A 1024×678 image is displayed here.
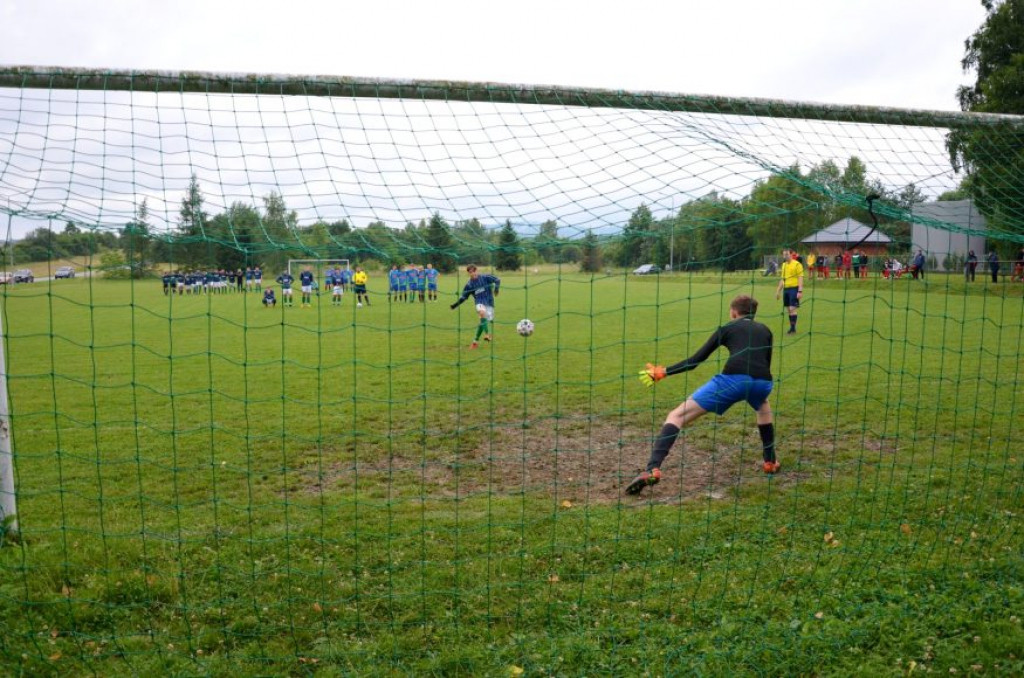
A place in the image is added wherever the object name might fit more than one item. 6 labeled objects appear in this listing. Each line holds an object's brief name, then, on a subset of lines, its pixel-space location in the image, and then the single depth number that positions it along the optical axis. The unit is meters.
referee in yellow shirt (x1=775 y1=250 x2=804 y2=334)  13.47
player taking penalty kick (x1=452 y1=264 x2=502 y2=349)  12.09
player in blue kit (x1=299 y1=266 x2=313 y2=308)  23.00
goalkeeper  5.58
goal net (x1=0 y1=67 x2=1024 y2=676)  3.55
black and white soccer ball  13.01
